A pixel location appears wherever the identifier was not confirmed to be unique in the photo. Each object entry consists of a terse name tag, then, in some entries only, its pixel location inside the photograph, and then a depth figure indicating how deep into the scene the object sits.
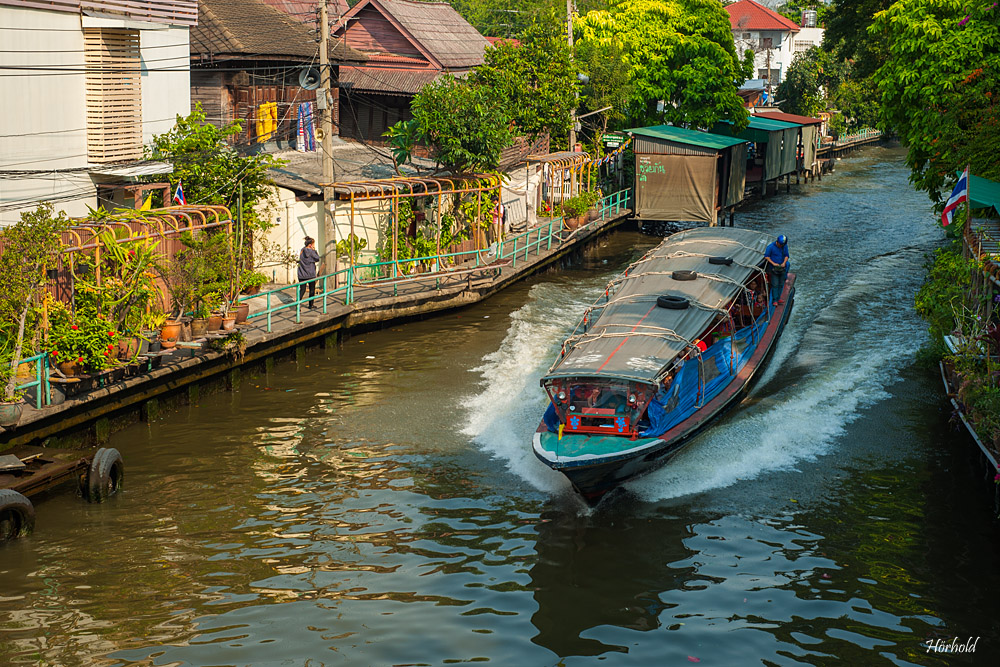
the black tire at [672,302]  19.70
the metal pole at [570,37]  41.25
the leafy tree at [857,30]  39.97
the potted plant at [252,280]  23.39
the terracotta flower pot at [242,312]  22.80
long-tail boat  16.56
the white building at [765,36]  98.75
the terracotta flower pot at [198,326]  21.48
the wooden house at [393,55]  41.34
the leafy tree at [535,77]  37.25
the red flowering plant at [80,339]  18.20
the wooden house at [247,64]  33.47
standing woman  25.38
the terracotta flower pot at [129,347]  19.56
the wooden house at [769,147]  51.53
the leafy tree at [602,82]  44.59
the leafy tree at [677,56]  49.28
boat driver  25.98
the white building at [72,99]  22.75
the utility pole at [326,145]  25.62
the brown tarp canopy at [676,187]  40.41
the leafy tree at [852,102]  81.56
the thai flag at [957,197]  21.59
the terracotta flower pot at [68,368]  18.31
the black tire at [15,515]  14.48
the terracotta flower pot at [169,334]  20.77
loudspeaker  26.27
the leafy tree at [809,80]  77.69
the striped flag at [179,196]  24.35
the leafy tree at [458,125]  30.20
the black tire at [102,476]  16.19
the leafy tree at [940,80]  25.22
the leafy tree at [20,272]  17.31
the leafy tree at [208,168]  24.55
